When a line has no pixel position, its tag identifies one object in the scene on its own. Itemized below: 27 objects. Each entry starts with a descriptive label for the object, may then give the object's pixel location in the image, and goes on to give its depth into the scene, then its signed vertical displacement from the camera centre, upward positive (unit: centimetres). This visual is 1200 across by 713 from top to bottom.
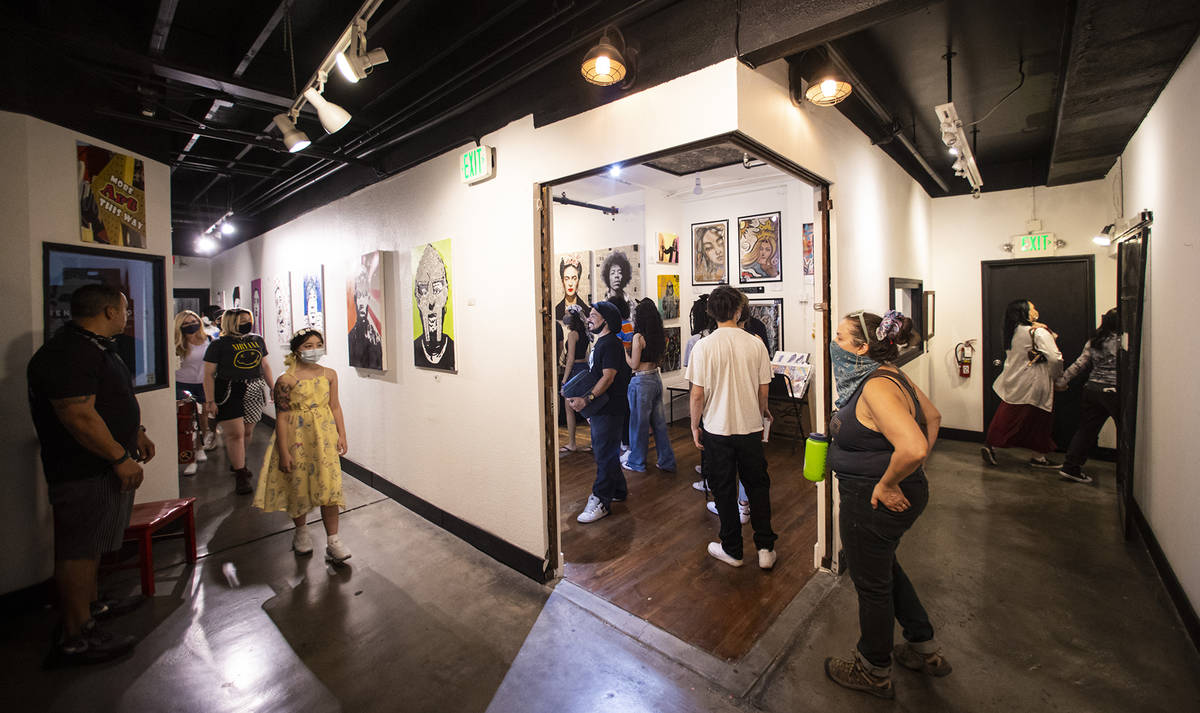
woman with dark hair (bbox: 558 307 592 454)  465 -4
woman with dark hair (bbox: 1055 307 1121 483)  435 -46
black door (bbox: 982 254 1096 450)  570 +34
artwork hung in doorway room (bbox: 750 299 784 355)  638 +20
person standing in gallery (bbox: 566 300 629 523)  396 -53
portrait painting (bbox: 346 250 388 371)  441 +27
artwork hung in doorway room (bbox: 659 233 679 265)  699 +123
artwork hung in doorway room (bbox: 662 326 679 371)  717 -16
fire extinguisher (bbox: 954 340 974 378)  627 -24
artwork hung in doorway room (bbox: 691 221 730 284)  678 +113
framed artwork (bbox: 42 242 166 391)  311 +37
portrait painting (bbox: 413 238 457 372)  369 +26
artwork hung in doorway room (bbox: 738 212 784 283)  634 +110
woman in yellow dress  331 -65
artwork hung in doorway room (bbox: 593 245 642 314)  714 +92
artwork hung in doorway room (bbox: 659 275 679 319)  706 +59
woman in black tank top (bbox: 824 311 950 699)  197 -55
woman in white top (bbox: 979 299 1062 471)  507 -51
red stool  296 -102
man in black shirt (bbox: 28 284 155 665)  243 -52
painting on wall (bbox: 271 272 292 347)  634 +46
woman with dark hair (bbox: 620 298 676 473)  473 -49
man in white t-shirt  312 -45
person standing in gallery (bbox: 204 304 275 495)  468 -32
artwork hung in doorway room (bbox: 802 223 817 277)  602 +101
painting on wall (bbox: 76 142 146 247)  332 +100
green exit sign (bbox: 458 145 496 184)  326 +112
